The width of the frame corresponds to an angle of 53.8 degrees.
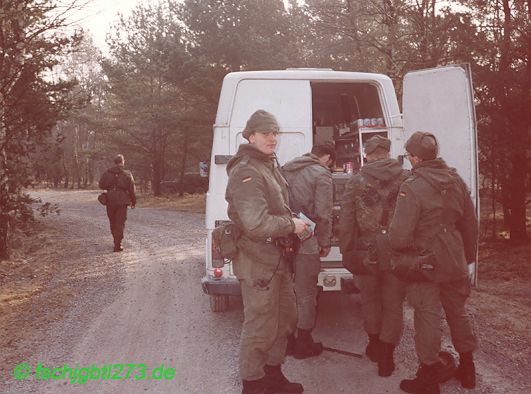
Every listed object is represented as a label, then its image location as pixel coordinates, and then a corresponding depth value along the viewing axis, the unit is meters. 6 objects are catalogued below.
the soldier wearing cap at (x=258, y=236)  3.65
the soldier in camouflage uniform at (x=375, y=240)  4.41
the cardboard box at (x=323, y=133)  8.31
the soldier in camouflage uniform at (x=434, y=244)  3.91
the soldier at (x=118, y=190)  10.59
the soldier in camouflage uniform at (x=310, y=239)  4.82
